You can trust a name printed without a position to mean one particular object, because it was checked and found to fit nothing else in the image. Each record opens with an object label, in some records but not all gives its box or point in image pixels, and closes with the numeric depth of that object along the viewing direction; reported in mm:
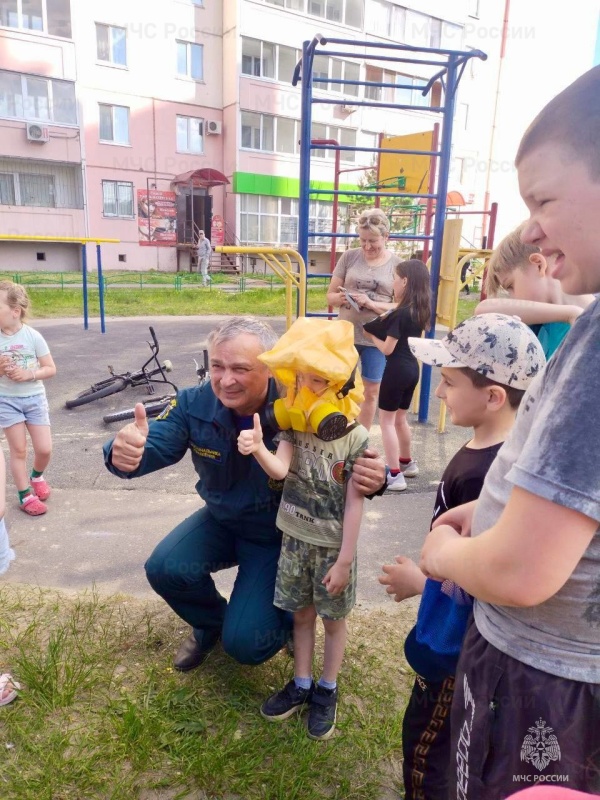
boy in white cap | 1383
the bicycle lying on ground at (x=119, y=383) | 5722
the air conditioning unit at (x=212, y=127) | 24094
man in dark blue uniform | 2096
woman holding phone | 4371
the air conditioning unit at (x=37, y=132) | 20688
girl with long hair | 3865
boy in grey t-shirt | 756
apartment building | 21094
